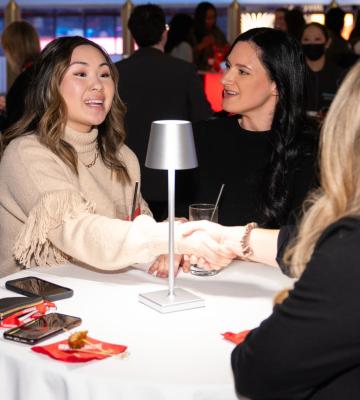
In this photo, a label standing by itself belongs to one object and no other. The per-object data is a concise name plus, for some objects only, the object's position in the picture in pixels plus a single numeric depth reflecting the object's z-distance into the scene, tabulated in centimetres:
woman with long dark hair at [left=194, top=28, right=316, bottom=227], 309
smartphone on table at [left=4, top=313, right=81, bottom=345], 188
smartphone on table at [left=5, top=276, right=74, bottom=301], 222
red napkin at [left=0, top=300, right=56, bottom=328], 201
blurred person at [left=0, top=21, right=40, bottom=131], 537
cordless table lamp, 214
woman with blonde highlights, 240
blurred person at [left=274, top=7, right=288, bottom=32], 844
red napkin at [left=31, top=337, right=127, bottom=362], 176
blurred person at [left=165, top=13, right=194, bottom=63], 767
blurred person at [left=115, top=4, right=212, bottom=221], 473
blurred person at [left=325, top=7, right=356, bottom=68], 651
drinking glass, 248
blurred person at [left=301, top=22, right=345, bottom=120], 606
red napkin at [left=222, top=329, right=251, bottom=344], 187
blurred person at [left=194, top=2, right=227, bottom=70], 817
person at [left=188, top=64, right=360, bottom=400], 127
